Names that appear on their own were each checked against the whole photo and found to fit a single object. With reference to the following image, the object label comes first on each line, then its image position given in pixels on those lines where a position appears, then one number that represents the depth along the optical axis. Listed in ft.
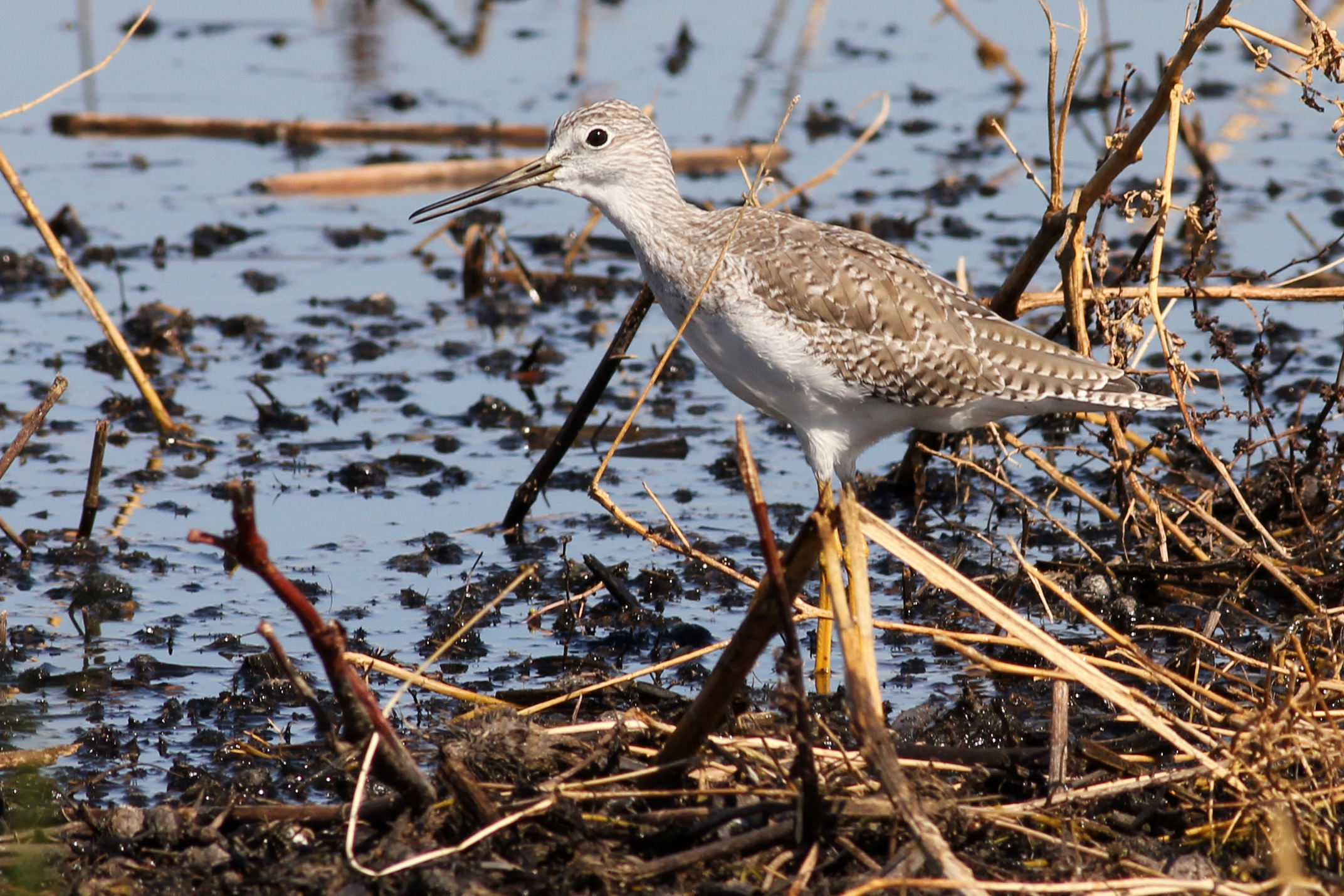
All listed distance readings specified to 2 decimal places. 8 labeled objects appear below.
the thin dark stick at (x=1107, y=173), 34.86
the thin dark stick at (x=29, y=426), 36.68
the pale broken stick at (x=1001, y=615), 24.72
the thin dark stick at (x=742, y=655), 24.99
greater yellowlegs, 36.19
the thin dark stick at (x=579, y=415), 40.81
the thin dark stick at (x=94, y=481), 39.65
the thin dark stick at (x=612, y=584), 38.09
